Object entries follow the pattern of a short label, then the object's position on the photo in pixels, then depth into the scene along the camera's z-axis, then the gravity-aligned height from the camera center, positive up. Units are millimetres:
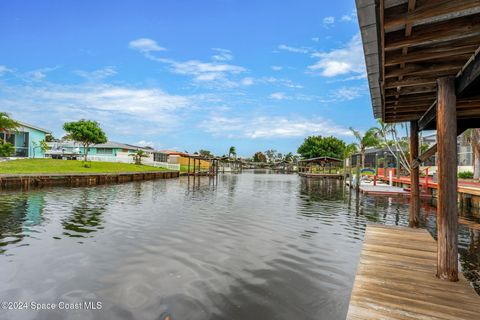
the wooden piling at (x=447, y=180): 4113 -202
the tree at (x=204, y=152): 116438 +5613
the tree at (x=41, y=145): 38447 +2625
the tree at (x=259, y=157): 135750 +4208
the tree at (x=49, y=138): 73312 +7133
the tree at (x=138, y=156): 49319 +1519
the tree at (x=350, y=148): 68562 +4630
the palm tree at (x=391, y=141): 25125 +4215
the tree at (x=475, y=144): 23373 +2060
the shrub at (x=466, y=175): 28500 -830
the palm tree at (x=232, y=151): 110050 +5884
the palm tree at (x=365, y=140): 55841 +5491
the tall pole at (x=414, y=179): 8355 -392
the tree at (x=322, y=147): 78375 +5546
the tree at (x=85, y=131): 37188 +4620
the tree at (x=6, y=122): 28438 +4393
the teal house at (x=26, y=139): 36031 +3279
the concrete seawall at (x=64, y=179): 23172 -1571
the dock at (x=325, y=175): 51662 -1864
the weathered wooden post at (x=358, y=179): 26566 -1286
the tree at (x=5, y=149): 31006 +1652
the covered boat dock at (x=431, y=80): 2885 +1474
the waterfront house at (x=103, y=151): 57219 +2954
